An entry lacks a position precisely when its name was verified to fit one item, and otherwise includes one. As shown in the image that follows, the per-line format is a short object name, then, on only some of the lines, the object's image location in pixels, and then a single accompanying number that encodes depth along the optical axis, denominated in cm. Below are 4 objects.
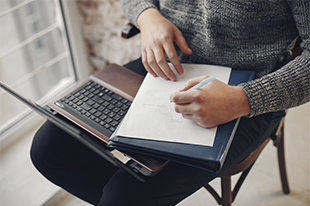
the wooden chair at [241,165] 71
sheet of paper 53
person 57
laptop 53
